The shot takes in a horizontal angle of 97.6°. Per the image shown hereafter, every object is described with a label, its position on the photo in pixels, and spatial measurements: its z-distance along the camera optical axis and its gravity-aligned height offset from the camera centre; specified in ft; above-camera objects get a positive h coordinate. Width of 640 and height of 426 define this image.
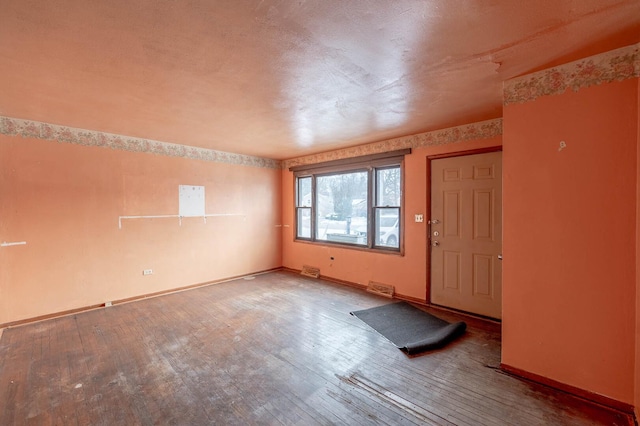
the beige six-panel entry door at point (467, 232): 11.92 -1.03
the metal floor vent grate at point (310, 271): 19.16 -4.29
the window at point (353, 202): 15.65 +0.50
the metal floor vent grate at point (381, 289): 15.10 -4.38
